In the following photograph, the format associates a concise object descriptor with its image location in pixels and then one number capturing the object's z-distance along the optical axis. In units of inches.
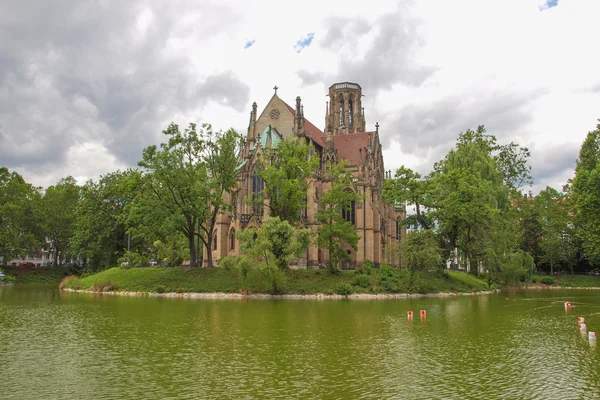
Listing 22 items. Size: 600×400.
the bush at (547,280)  2566.4
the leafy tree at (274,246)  1505.9
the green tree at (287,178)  1701.5
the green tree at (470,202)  1680.6
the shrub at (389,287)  1598.2
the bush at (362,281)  1612.6
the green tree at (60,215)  2819.9
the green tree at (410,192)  1777.8
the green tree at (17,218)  2404.0
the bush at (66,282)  2008.1
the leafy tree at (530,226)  2977.4
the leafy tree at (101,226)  2320.4
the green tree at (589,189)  1705.2
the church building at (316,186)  2030.0
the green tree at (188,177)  1660.9
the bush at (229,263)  1542.7
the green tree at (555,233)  2787.6
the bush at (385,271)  1721.1
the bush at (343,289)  1548.2
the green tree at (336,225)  1770.4
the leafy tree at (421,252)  1565.0
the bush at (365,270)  1763.0
